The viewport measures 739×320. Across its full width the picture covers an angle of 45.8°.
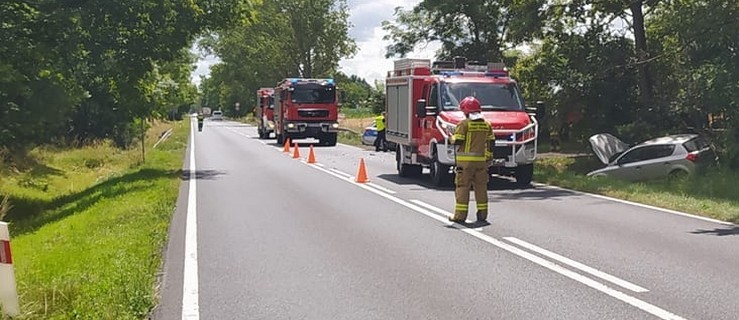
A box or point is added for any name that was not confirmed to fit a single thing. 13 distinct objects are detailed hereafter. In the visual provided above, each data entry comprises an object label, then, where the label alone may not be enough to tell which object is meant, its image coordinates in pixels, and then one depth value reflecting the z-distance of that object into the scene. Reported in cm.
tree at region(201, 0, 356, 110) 8069
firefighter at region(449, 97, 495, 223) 1197
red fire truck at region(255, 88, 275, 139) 5038
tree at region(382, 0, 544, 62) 4047
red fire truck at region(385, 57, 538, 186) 1777
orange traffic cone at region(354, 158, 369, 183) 1923
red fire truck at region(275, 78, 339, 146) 4106
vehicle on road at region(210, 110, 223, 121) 13488
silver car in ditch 1967
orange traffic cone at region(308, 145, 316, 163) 2741
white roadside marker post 668
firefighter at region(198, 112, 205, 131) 6906
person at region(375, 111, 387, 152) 3491
